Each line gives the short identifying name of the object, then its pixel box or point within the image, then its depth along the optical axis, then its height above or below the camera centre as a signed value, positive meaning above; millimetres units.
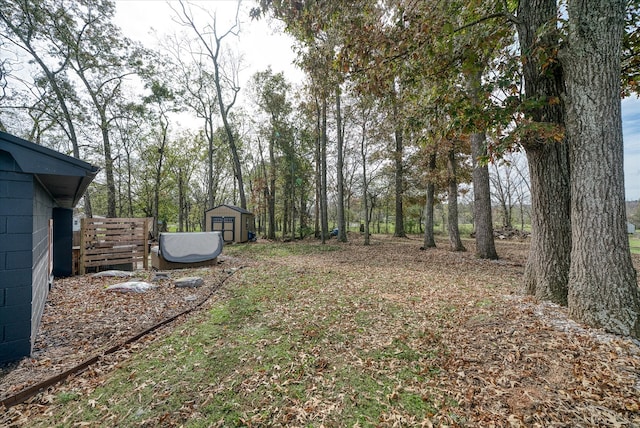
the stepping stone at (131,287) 5203 -1326
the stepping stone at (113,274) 6479 -1293
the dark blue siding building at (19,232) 2695 -50
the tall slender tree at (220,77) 15297 +9882
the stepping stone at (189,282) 5625 -1357
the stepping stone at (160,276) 6227 -1349
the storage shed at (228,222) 15820 +9
